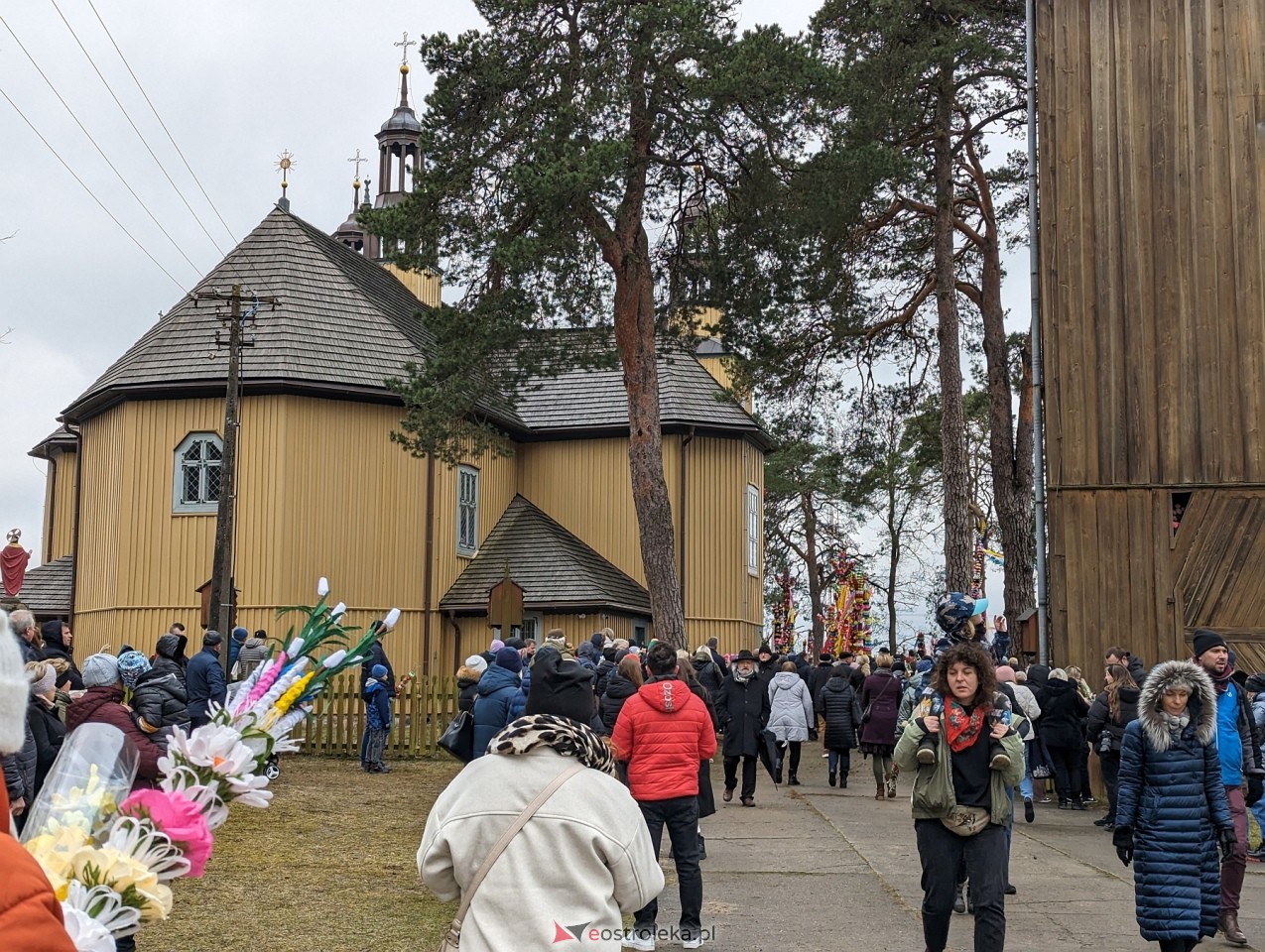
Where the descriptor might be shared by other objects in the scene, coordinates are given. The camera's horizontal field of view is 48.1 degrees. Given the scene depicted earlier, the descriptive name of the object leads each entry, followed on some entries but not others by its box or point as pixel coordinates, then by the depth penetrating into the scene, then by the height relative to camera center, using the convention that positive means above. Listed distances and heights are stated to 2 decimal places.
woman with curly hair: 7.38 -0.91
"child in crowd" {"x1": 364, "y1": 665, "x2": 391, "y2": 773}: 19.97 -1.45
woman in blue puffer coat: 7.86 -1.07
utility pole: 23.36 +2.15
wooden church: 28.42 +2.65
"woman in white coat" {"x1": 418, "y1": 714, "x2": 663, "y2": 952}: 4.24 -0.71
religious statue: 26.42 +0.84
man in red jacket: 9.02 -0.97
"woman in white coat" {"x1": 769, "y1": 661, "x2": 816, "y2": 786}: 18.64 -1.22
